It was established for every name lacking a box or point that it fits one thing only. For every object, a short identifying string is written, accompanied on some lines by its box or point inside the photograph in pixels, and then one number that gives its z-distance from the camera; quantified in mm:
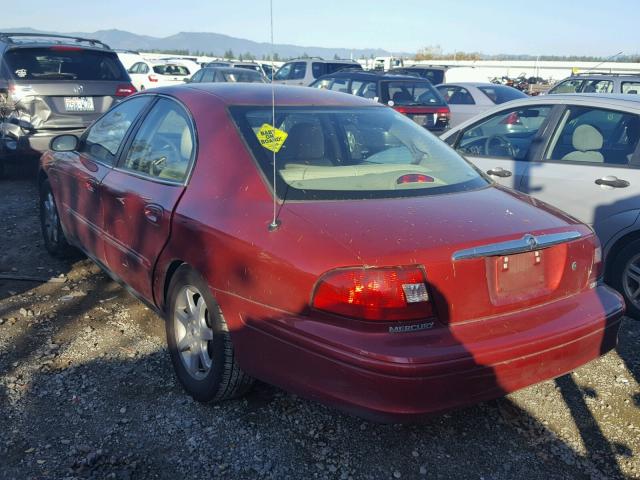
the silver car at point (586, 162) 4449
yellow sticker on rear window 3055
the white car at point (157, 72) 22672
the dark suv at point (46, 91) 7523
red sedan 2381
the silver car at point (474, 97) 13352
